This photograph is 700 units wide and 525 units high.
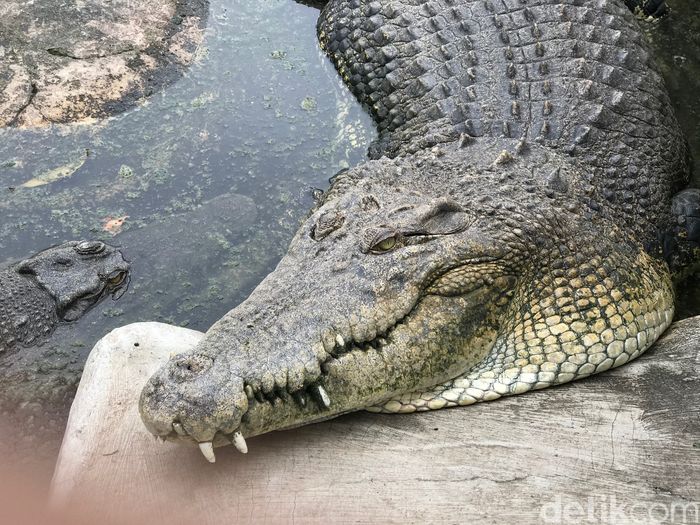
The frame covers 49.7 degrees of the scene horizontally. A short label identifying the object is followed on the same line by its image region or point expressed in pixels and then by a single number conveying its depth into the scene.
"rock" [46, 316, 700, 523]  2.19
